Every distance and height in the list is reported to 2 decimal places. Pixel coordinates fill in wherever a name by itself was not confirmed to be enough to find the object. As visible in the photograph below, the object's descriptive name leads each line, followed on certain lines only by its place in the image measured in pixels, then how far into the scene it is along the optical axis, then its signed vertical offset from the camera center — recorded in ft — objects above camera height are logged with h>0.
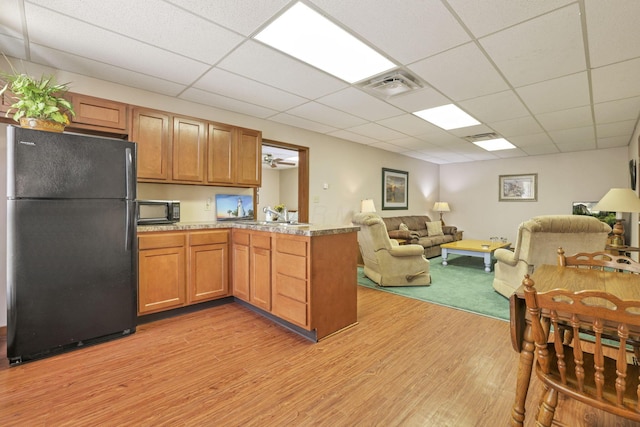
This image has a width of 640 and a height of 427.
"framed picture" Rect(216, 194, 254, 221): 12.82 +0.11
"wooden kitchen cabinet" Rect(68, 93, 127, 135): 8.97 +3.06
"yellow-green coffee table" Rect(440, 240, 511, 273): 16.84 -2.34
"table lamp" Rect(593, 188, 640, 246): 10.81 +0.31
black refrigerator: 7.14 -0.88
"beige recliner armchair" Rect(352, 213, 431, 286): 13.70 -2.40
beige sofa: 18.92 -1.70
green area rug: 11.07 -3.68
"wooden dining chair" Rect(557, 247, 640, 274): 6.47 -1.20
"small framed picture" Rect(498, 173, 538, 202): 23.04 +1.83
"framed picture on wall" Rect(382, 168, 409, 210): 21.95 +1.64
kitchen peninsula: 8.48 -2.03
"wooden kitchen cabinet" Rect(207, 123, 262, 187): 11.66 +2.27
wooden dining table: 4.43 -1.37
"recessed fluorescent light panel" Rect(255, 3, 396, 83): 6.76 +4.40
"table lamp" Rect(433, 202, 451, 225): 26.21 +0.25
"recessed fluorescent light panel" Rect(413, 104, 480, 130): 12.64 +4.41
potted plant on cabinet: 7.25 +2.67
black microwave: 10.12 -0.10
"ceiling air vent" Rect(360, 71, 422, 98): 9.46 +4.36
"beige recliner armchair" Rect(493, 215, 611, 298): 10.48 -1.05
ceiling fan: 24.45 +4.39
